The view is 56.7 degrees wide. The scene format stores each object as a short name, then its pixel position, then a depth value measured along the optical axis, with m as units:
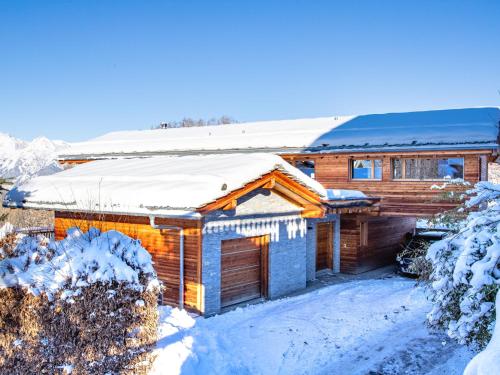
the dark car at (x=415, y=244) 8.54
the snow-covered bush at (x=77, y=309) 6.53
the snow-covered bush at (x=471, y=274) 5.88
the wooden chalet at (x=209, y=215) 11.69
